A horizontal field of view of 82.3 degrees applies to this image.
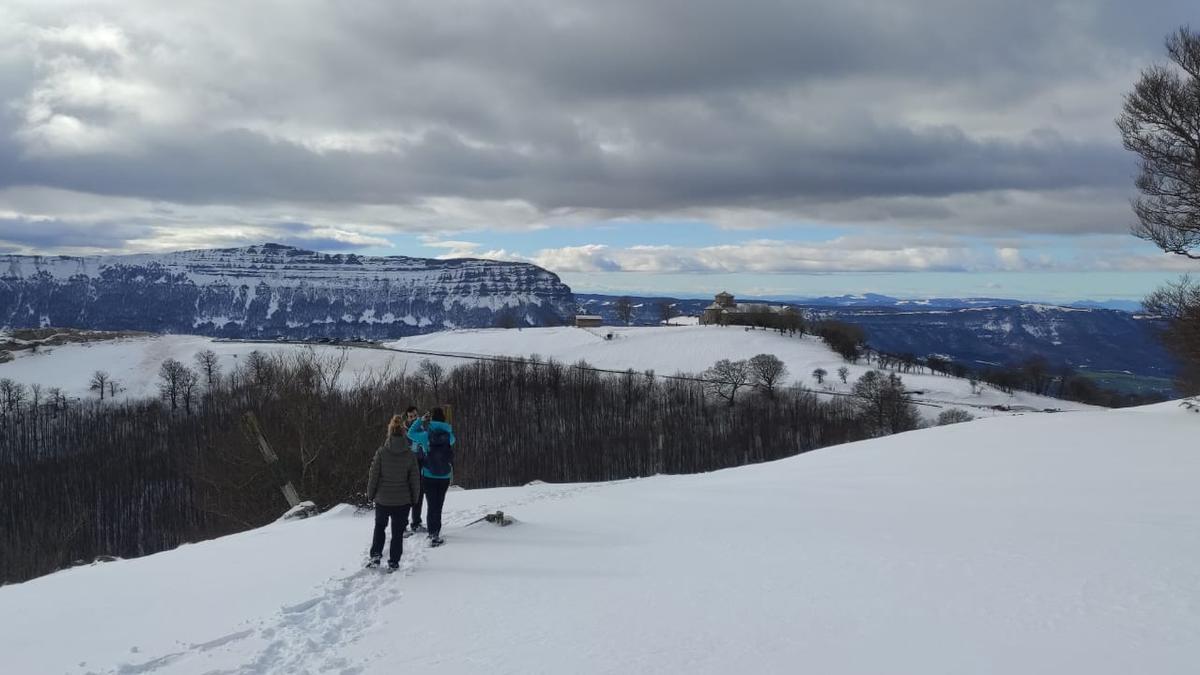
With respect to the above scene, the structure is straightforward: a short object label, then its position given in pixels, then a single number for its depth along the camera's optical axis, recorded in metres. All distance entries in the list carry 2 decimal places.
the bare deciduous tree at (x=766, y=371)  93.50
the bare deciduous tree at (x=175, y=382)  104.94
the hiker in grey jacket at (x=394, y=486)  10.94
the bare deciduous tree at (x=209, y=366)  109.25
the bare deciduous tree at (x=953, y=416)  73.84
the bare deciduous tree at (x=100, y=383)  111.09
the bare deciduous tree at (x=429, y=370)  97.91
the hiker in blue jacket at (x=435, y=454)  12.59
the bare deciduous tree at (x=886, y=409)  73.31
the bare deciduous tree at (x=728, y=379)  93.88
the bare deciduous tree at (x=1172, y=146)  21.53
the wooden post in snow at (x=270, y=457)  25.67
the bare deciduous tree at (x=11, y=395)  95.56
